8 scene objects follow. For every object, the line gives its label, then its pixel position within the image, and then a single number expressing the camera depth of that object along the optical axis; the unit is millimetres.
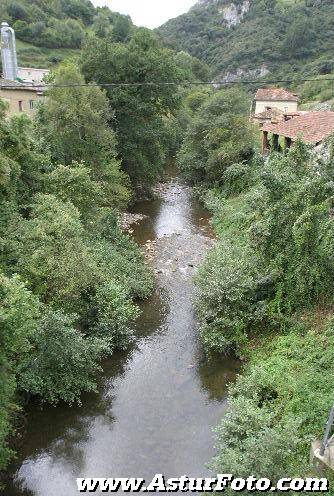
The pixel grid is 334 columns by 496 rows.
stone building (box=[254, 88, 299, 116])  53000
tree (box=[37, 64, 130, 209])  22922
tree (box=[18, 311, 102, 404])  11648
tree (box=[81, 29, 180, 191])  28047
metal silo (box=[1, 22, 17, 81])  39594
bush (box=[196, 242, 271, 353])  14445
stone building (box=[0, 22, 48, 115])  30688
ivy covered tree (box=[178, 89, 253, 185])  31734
